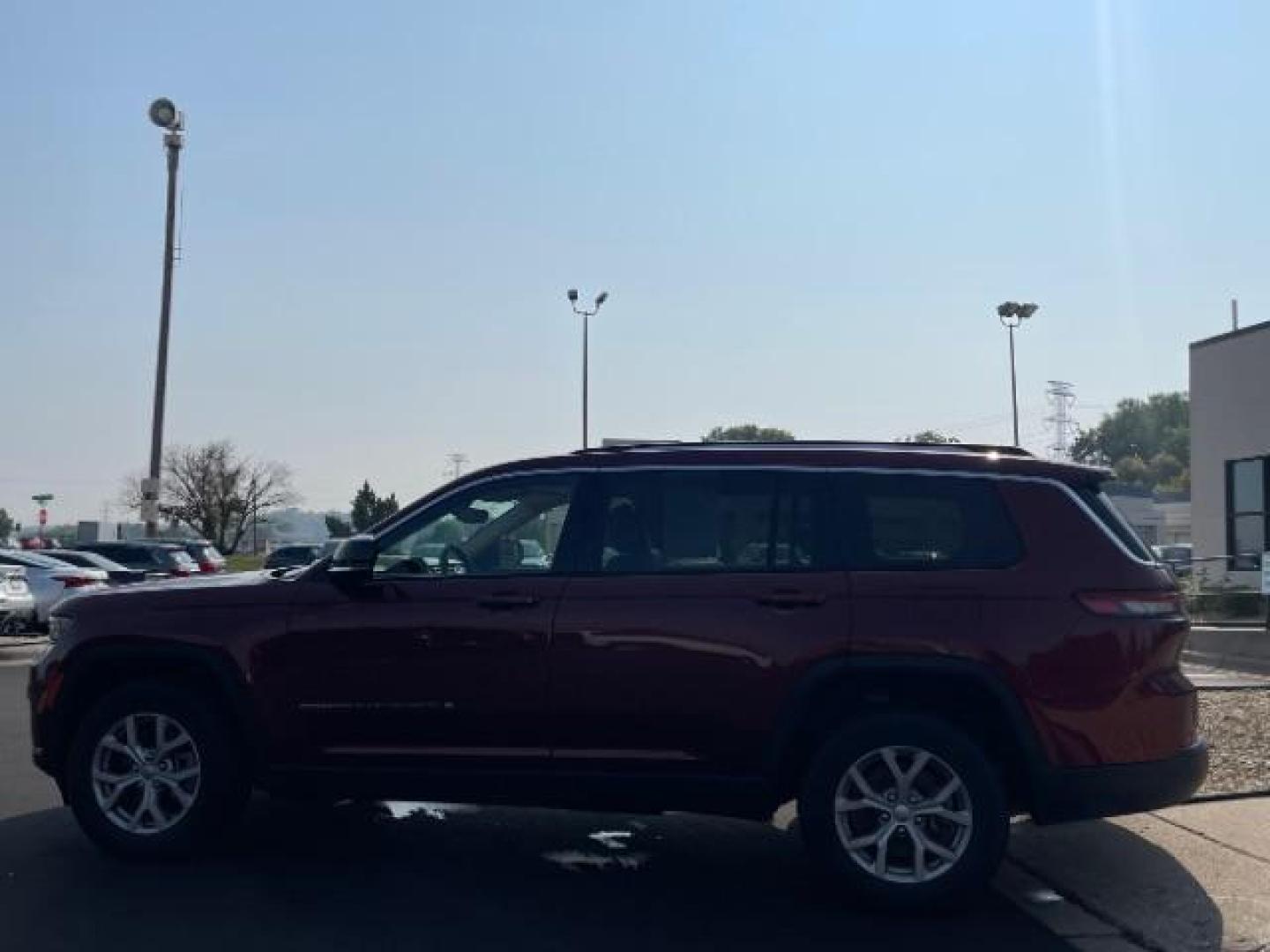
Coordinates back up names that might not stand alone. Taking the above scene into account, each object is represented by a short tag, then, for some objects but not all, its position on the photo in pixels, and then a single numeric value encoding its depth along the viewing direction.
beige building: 25.66
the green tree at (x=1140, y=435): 110.00
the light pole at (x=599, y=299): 37.97
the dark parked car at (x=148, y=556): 29.48
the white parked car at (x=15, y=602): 20.12
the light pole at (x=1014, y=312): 38.38
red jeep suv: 6.42
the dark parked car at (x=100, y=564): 23.03
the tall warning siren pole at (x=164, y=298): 26.39
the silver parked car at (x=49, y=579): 21.13
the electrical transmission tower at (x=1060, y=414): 93.00
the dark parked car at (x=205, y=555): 34.59
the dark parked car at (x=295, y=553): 31.50
